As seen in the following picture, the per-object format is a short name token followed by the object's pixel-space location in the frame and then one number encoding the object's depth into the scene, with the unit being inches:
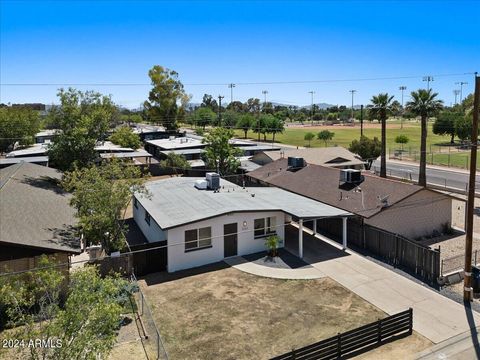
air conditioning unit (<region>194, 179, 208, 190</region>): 1224.8
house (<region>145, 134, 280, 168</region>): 2412.6
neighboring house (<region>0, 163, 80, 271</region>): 727.1
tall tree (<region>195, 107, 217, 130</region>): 4980.1
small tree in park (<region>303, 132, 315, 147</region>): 3699.6
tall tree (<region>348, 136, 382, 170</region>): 2244.1
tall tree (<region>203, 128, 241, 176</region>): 1854.1
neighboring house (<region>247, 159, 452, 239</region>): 1047.6
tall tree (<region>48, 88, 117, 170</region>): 1531.7
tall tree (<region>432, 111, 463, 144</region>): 3477.9
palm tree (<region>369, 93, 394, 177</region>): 1817.2
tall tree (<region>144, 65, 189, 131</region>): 3735.2
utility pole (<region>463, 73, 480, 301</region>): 745.6
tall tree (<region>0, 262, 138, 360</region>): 388.2
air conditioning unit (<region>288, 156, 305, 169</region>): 1588.3
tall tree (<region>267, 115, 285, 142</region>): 3809.8
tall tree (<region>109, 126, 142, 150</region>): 2659.9
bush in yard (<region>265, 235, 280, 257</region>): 964.0
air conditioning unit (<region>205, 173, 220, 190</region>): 1217.4
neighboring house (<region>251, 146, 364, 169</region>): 1960.8
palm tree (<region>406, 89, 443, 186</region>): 1611.7
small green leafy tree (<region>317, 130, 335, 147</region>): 3565.0
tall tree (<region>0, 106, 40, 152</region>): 2559.1
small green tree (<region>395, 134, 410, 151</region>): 3368.6
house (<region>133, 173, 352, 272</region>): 911.7
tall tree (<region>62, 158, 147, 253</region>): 872.9
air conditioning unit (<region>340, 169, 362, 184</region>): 1232.2
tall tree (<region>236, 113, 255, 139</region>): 4188.0
